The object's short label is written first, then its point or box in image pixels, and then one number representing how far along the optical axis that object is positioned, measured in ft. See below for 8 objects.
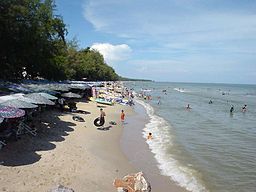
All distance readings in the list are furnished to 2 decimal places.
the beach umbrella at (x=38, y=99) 35.99
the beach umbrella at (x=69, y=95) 58.08
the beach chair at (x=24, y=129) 32.89
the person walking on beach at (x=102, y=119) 47.78
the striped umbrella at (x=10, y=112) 25.90
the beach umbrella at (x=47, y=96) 41.09
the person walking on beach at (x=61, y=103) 55.94
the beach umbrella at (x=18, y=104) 30.24
